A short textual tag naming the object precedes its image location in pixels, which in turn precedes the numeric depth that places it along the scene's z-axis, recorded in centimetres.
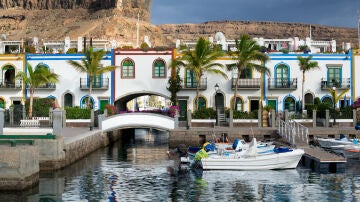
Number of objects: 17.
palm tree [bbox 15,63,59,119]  4659
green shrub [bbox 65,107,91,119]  4631
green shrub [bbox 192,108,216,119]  4631
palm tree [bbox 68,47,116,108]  4941
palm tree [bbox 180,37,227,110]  4838
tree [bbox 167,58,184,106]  5134
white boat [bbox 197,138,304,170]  3030
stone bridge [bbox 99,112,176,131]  4369
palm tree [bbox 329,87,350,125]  4796
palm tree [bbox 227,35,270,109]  4894
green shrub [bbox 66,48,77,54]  5409
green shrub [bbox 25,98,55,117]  4659
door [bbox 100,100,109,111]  5310
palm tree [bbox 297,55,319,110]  5028
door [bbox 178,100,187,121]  5072
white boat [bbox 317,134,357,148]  3712
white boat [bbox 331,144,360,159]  3527
